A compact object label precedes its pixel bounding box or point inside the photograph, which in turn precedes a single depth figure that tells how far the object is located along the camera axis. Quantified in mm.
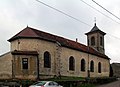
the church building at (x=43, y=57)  23858
